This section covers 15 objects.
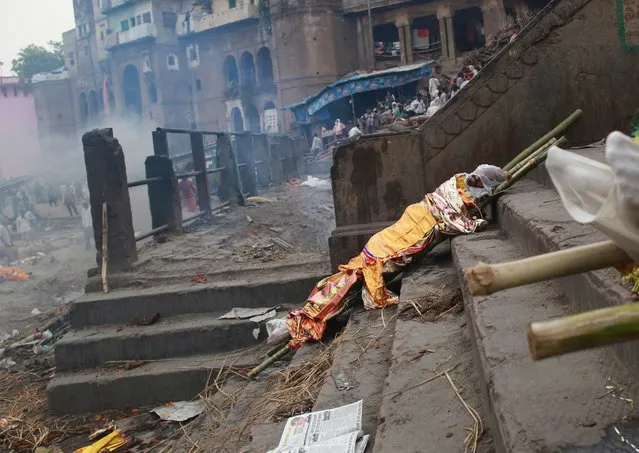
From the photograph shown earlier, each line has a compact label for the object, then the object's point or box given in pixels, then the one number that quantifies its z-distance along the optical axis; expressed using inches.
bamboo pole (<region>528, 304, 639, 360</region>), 53.7
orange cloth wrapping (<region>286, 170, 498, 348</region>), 192.1
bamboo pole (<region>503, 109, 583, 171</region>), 222.7
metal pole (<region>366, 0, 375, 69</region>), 1277.1
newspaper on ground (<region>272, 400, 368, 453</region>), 106.8
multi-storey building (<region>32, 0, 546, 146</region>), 1239.5
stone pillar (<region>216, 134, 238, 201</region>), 484.4
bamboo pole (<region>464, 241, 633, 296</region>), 60.7
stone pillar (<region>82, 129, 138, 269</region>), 267.0
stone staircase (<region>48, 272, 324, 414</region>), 217.8
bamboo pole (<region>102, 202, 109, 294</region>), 263.7
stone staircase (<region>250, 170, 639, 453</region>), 73.7
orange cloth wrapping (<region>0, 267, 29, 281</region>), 587.4
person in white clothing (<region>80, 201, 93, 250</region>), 690.8
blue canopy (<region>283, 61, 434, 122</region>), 1089.4
